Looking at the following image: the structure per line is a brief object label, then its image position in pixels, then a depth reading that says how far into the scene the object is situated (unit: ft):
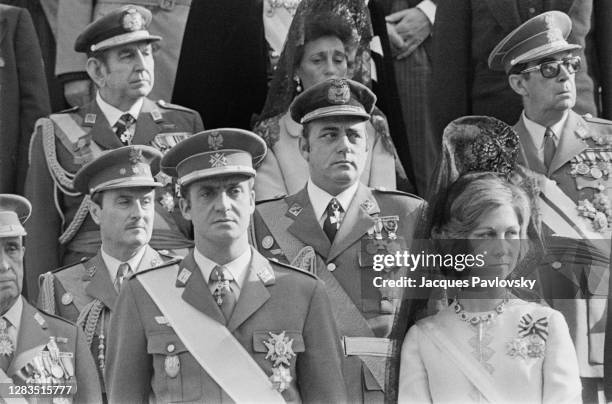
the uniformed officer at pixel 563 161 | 62.08
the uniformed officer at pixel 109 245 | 62.03
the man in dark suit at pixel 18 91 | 67.72
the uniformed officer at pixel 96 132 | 64.59
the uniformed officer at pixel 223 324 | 58.49
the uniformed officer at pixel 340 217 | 61.46
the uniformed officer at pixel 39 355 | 61.31
